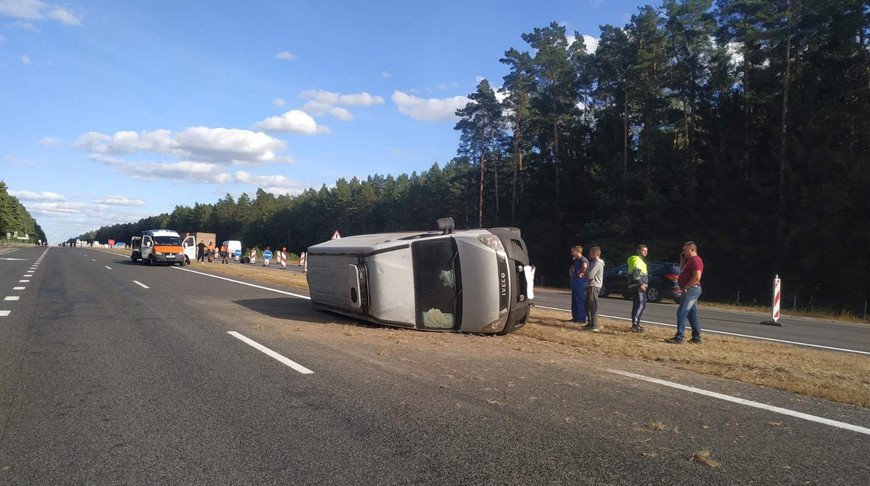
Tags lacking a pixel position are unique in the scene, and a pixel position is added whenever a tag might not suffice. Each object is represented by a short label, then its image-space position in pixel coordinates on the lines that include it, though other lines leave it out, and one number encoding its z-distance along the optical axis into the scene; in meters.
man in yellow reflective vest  10.34
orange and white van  31.50
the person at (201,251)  38.66
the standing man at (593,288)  10.47
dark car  20.27
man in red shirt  8.92
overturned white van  8.60
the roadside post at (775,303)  14.79
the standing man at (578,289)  11.28
